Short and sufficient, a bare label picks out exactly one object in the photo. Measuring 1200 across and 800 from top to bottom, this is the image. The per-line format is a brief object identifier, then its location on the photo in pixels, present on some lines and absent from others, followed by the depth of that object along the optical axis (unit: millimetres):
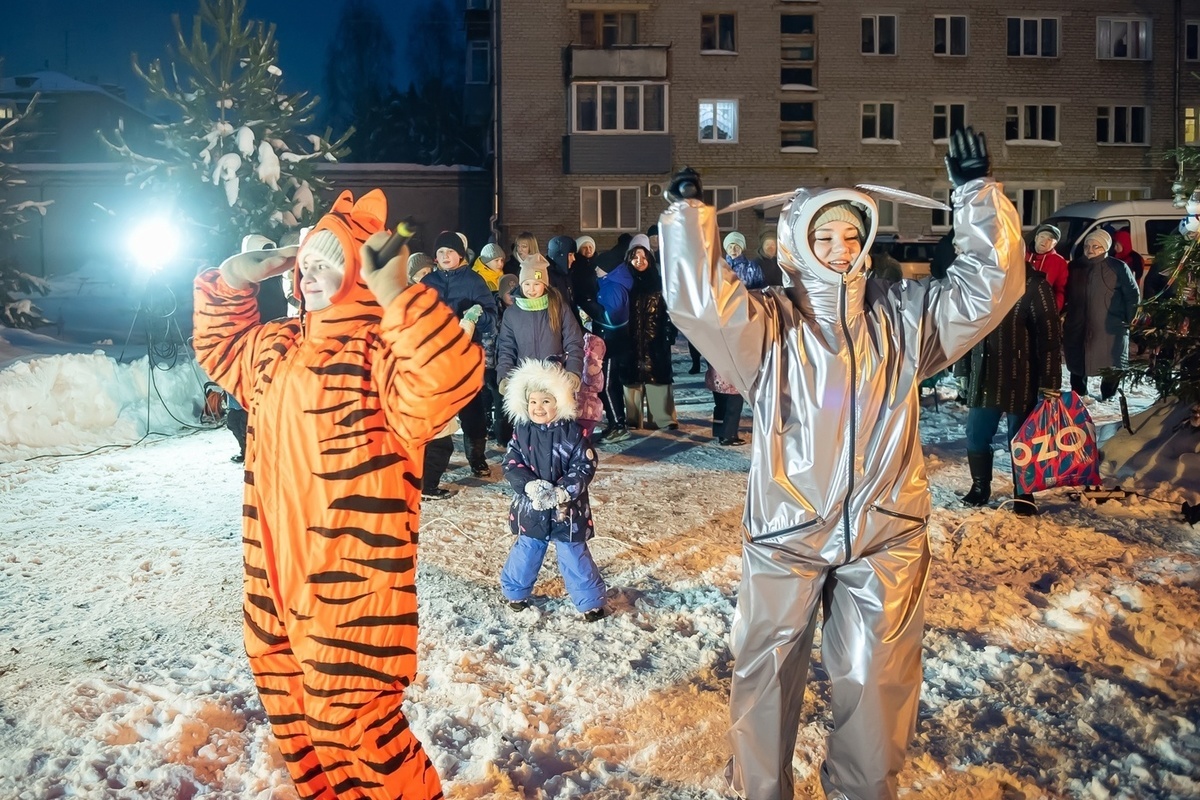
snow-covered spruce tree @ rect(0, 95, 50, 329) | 19359
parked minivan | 19812
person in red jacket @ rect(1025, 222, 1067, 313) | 9578
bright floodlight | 10294
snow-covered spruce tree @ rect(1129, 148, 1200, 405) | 7750
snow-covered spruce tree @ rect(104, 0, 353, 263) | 15773
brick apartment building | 29969
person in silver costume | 3285
